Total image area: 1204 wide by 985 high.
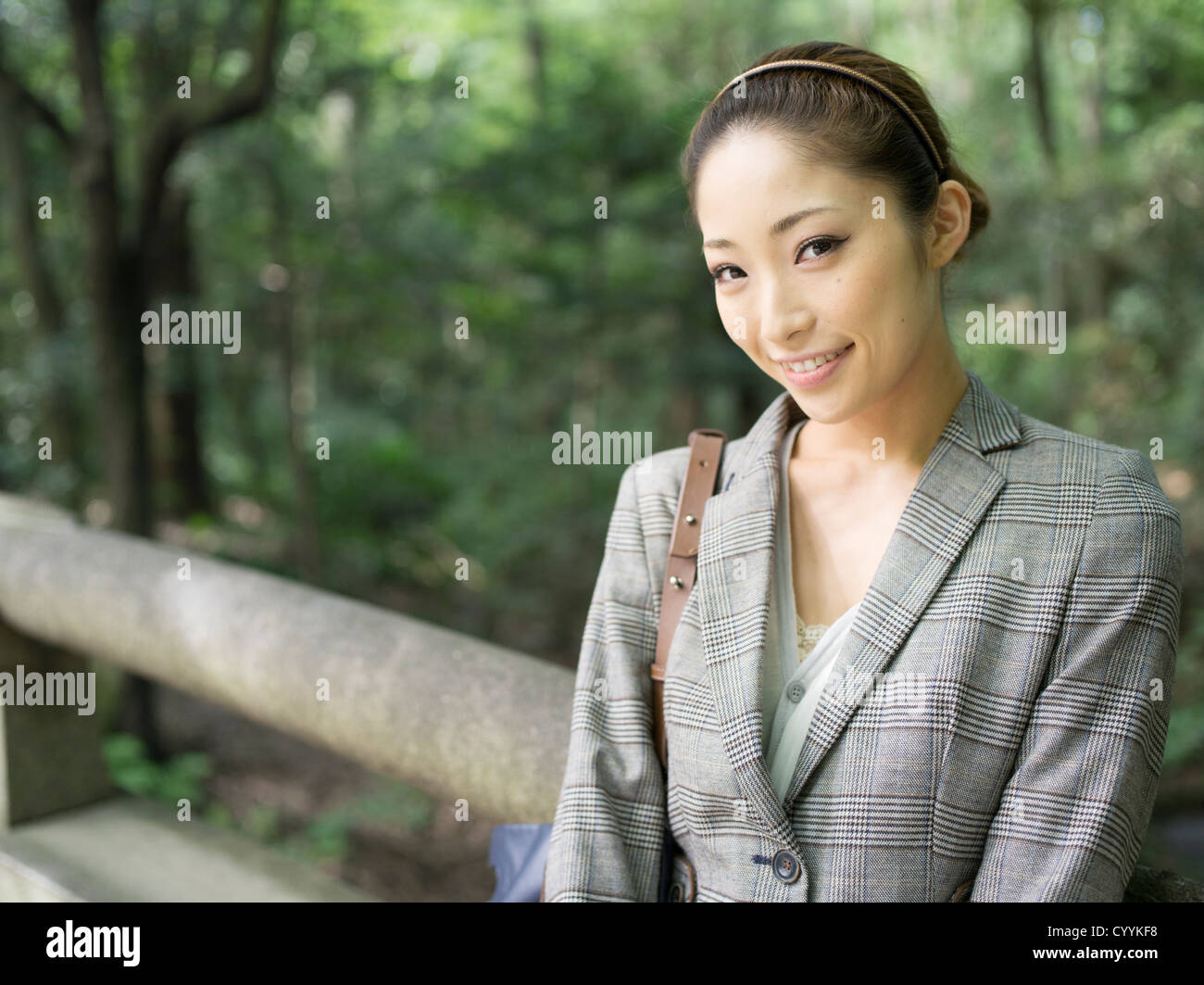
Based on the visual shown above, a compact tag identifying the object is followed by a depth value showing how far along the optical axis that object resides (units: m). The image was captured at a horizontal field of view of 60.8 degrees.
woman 1.18
